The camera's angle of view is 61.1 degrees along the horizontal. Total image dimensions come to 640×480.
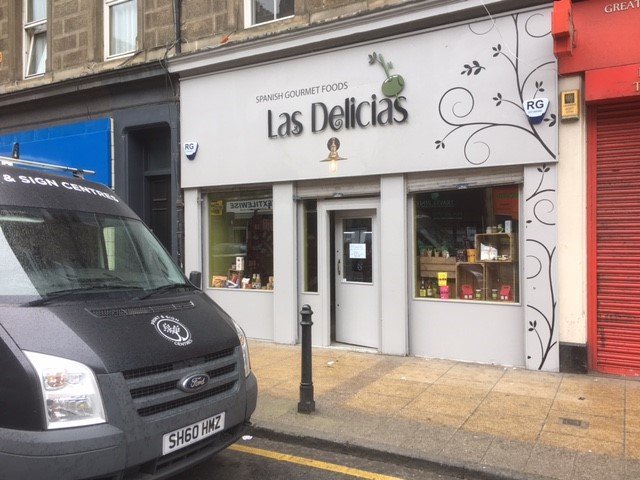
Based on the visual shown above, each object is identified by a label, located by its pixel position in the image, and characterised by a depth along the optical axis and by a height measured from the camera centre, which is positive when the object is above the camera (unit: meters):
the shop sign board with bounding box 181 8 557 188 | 7.08 +2.12
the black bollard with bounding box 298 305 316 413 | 5.60 -1.24
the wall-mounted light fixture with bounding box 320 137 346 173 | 8.40 +1.46
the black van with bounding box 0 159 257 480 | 3.09 -0.65
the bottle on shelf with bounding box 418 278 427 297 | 8.10 -0.64
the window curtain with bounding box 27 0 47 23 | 12.64 +5.68
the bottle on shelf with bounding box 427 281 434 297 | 8.09 -0.64
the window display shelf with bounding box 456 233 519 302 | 7.55 -0.36
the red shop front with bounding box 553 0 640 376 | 6.57 +0.96
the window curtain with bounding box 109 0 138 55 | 11.17 +4.68
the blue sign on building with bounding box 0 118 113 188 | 11.14 +2.29
